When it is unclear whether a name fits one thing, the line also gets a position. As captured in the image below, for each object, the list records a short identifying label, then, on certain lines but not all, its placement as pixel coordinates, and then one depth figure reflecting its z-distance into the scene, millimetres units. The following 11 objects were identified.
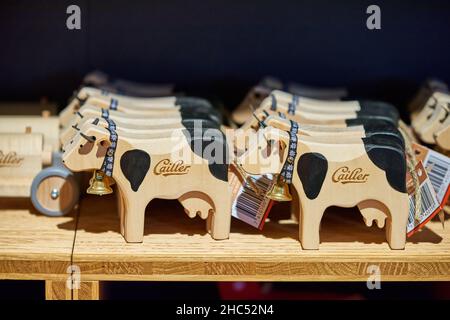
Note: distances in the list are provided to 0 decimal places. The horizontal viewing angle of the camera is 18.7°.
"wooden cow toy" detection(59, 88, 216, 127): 1139
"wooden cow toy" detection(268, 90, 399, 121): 1127
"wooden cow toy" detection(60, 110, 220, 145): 1055
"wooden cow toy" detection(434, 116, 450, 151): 1111
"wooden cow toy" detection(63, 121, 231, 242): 1028
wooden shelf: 1037
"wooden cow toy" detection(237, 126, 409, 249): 1024
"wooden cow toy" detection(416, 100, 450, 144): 1142
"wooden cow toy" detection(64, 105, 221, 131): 1090
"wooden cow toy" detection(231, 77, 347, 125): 1222
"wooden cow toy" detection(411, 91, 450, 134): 1173
